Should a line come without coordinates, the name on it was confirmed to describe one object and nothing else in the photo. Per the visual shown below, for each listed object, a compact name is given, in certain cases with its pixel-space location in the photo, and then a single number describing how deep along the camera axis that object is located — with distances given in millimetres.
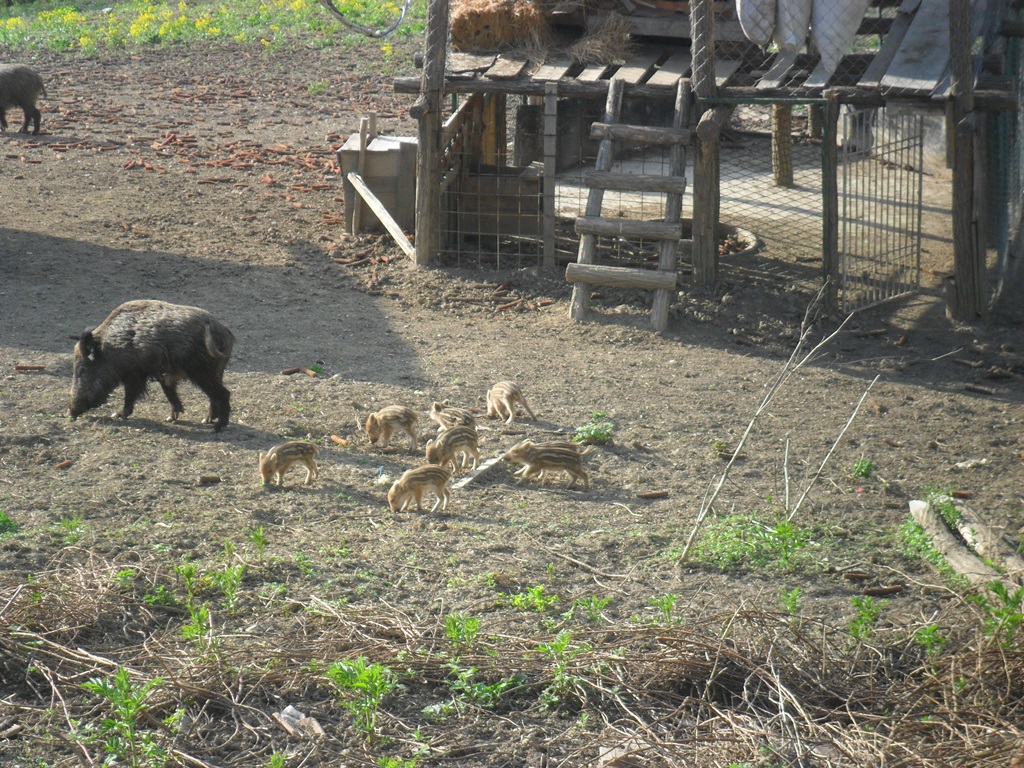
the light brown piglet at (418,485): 14297
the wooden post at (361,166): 27562
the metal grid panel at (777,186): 29000
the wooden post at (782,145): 30789
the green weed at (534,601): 11711
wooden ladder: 22547
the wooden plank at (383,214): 26219
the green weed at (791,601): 11031
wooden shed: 21969
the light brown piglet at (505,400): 17594
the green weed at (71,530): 12914
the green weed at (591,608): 11373
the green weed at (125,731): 9148
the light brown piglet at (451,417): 16859
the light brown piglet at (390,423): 16516
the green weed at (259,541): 12391
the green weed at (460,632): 10602
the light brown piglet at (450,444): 15609
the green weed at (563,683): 10187
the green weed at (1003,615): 9852
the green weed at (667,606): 10867
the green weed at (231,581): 11469
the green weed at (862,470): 15898
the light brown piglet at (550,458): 15242
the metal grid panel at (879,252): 23406
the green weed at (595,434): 17094
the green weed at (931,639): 10398
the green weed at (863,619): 10570
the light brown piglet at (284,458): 14914
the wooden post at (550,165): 24312
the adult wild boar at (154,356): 17203
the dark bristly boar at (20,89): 34844
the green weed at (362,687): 9516
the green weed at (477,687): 10227
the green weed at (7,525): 13172
